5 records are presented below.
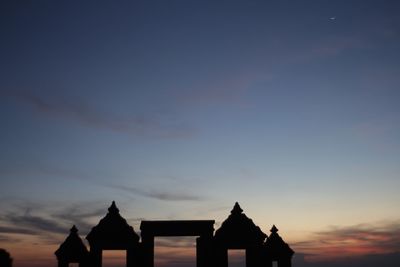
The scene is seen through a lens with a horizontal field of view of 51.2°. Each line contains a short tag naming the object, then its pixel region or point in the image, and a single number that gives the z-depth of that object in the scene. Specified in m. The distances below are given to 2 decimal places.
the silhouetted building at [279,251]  32.50
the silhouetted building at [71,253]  30.61
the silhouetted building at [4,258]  19.06
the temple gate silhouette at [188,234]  28.17
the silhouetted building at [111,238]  28.36
